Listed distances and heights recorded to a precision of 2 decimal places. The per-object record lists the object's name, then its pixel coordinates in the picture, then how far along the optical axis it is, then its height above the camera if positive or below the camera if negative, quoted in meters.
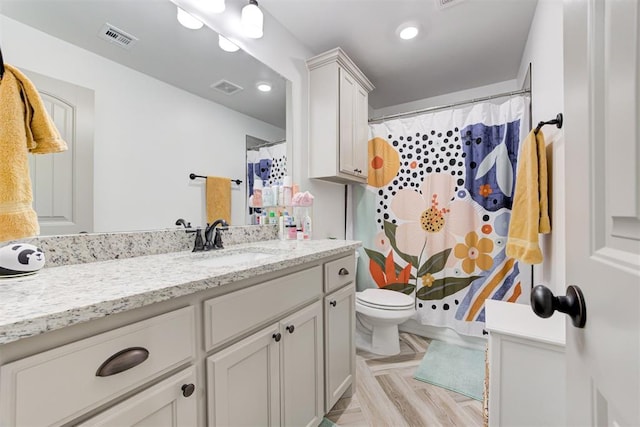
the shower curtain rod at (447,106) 2.04 +0.89
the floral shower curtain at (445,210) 2.06 +0.03
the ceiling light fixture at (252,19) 1.47 +1.08
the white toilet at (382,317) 1.97 -0.76
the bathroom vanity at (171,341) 0.48 -0.31
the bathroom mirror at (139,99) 0.93 +0.51
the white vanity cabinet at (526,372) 1.00 -0.61
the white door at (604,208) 0.32 +0.01
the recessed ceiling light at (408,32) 1.94 +1.34
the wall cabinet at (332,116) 1.95 +0.73
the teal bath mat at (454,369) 1.67 -1.07
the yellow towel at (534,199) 1.42 +0.07
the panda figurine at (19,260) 0.72 -0.12
